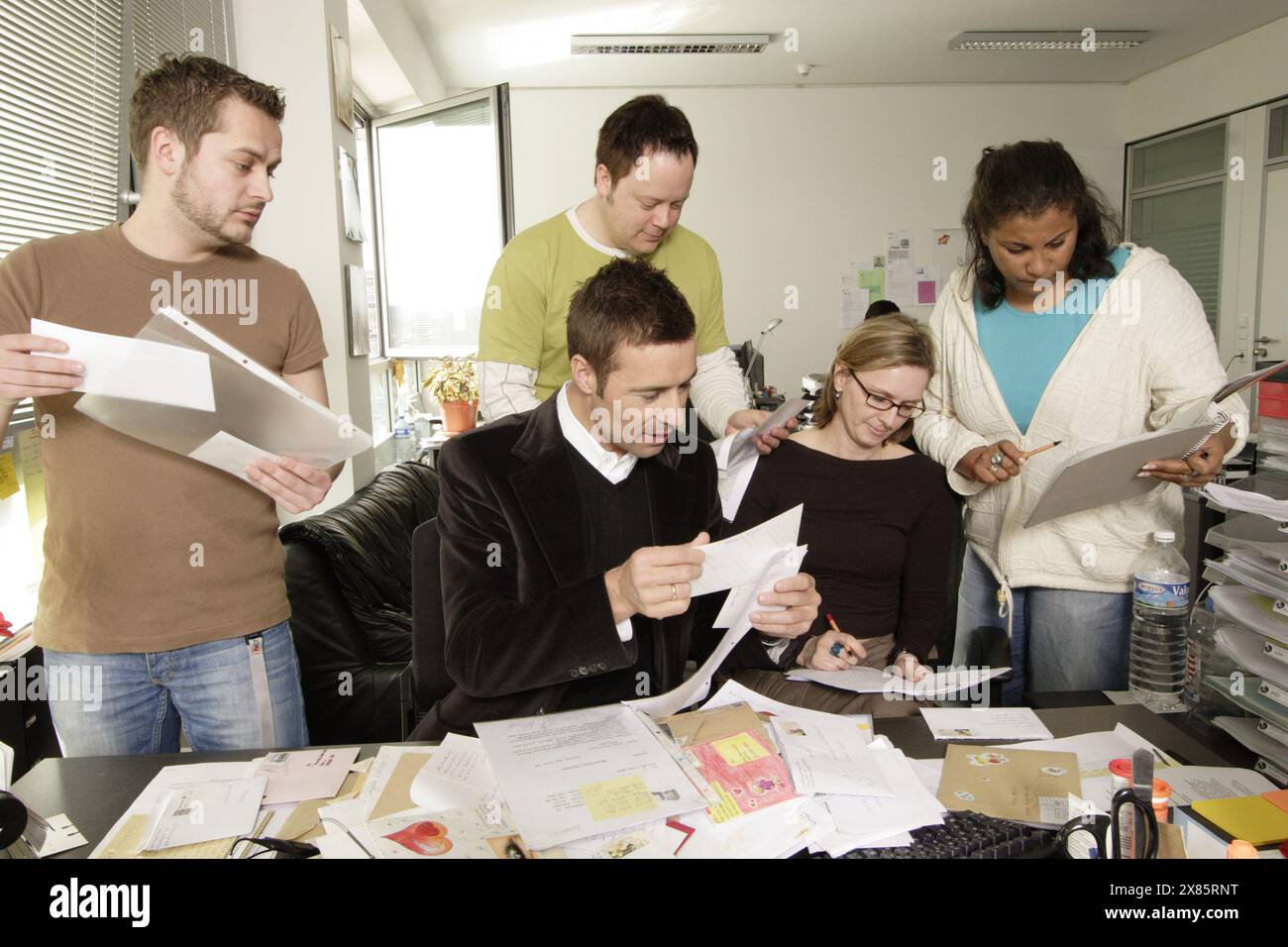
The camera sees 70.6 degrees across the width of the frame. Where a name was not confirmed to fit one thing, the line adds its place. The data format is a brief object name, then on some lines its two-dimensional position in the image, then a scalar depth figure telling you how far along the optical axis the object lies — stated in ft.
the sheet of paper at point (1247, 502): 4.12
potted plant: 14.84
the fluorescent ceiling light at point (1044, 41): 18.04
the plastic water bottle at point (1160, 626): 5.32
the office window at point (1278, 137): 17.81
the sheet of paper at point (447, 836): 3.24
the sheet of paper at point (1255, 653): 4.24
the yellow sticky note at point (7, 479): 6.42
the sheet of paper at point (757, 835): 3.31
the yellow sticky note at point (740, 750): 3.84
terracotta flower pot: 14.84
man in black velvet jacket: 4.28
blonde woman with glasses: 6.52
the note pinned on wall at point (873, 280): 22.41
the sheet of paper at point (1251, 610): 4.26
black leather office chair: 8.05
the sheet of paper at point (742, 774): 3.55
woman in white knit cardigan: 5.65
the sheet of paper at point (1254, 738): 4.11
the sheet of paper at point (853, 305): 22.47
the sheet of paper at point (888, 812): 3.43
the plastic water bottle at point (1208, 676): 4.62
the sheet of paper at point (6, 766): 3.53
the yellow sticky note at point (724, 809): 3.47
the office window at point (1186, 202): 19.65
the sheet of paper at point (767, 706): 4.32
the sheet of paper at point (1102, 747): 4.05
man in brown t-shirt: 4.92
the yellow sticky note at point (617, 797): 3.41
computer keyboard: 3.29
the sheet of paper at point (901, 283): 22.41
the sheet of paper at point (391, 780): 3.61
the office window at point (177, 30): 7.86
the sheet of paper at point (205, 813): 3.50
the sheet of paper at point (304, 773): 3.78
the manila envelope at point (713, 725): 4.05
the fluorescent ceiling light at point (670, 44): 17.76
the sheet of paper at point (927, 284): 22.50
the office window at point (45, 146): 6.50
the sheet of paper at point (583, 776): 3.35
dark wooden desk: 3.80
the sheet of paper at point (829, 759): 3.69
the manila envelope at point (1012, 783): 3.65
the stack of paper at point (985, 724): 4.35
